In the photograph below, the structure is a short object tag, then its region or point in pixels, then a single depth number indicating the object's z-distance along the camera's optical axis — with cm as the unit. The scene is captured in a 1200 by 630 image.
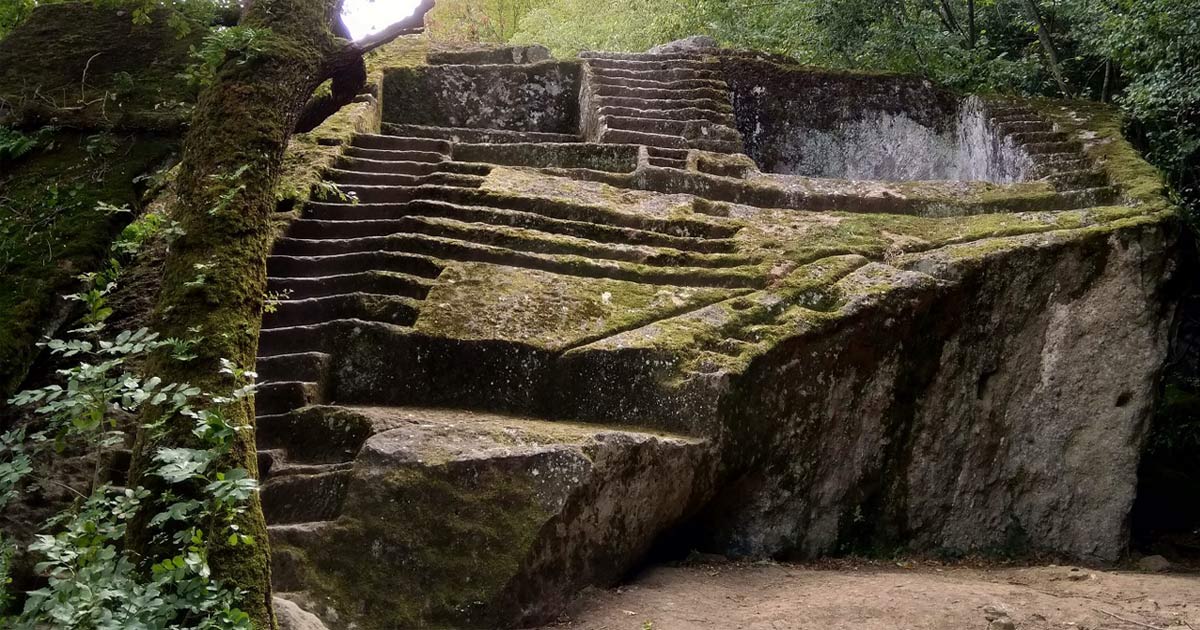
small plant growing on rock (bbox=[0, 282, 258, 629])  329
